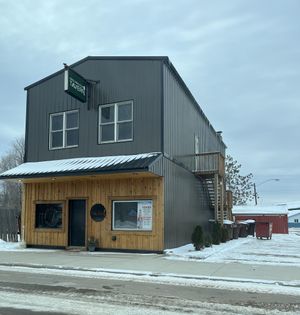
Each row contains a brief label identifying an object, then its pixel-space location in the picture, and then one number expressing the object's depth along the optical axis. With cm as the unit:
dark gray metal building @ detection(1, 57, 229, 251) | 1225
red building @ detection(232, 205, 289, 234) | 3158
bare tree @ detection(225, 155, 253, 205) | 4050
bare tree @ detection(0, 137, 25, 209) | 3780
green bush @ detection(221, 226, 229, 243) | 1640
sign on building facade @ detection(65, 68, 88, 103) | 1242
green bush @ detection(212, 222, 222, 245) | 1520
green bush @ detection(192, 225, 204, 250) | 1255
